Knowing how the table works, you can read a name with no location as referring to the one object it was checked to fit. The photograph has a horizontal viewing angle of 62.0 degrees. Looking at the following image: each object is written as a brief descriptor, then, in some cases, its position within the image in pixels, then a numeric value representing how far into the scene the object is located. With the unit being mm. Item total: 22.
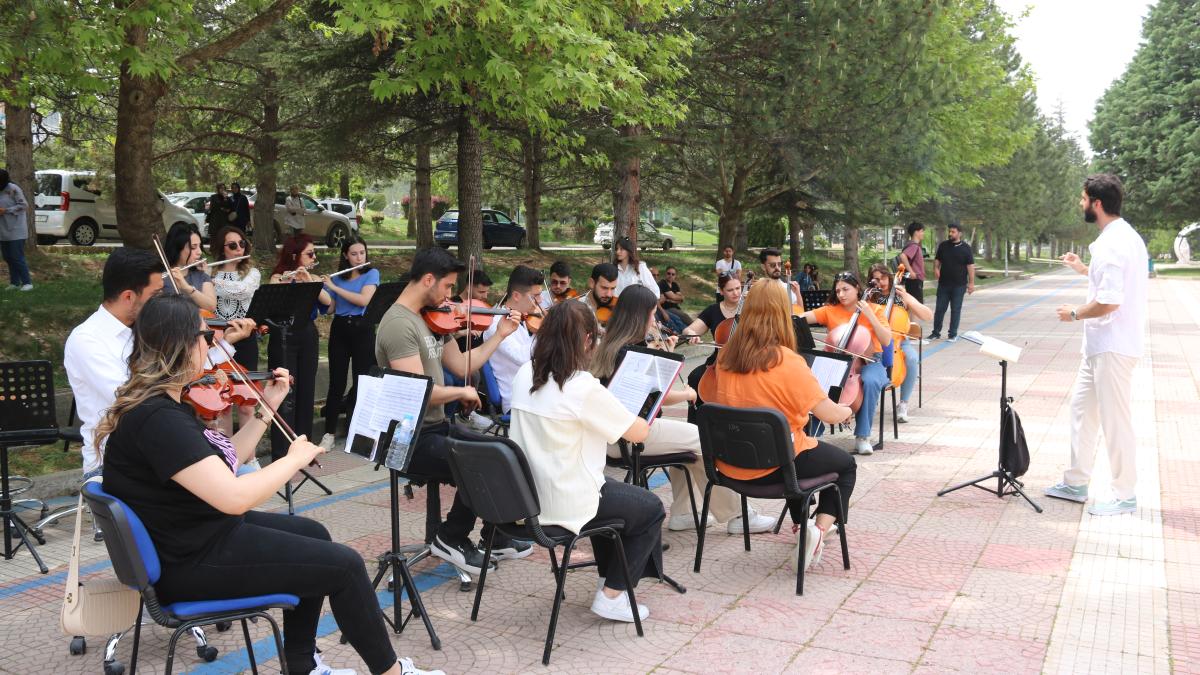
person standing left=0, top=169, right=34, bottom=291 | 12172
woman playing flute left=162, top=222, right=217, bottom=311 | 6848
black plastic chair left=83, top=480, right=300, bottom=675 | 3275
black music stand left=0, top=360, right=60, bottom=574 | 5750
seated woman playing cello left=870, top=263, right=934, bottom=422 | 9047
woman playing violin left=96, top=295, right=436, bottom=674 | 3281
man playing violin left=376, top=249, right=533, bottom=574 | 5215
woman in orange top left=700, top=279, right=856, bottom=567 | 5305
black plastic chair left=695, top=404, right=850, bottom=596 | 5020
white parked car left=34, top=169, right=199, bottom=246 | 19719
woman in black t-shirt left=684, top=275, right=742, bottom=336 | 8492
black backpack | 6789
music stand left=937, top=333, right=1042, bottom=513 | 6750
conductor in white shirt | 6301
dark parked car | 33531
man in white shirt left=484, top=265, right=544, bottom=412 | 7246
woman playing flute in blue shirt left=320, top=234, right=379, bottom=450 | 8344
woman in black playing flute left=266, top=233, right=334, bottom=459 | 7848
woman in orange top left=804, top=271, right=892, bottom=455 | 8312
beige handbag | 3611
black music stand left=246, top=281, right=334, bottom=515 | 7184
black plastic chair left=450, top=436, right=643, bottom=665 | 4262
